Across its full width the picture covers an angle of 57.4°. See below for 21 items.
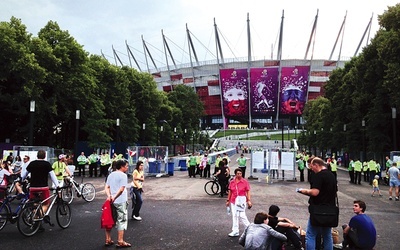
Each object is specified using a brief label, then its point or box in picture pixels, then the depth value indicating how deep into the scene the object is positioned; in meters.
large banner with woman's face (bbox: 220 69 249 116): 113.62
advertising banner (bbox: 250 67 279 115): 112.06
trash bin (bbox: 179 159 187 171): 35.31
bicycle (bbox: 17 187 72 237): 8.38
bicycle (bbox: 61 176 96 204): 13.72
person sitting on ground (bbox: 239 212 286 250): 5.89
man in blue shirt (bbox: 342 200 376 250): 6.25
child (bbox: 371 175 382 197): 17.13
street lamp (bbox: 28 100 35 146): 21.88
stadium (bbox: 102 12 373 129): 111.88
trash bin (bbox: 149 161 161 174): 27.45
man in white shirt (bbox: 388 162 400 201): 16.03
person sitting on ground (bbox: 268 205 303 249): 6.60
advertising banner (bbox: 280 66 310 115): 111.81
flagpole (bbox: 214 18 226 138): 100.35
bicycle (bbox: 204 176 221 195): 16.89
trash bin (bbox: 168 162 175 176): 27.92
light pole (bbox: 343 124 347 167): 38.58
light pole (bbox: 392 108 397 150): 25.01
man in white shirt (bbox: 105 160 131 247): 7.52
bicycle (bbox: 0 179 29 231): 8.87
